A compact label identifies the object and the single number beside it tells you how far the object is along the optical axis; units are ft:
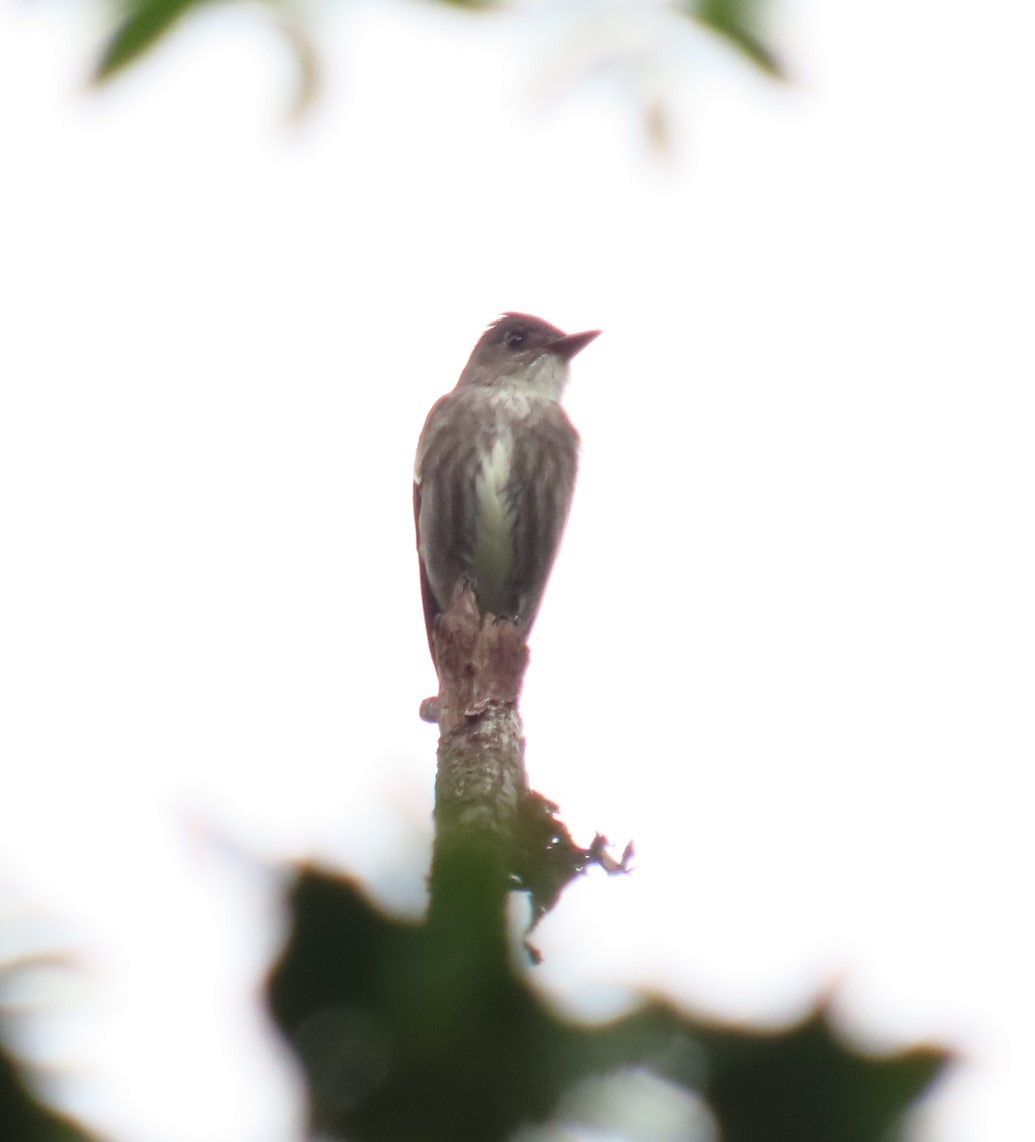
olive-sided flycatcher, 33.53
